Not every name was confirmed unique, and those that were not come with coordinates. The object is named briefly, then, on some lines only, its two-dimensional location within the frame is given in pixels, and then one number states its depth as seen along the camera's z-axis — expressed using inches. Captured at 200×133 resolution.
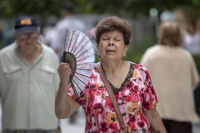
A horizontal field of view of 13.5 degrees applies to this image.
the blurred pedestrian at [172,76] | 461.5
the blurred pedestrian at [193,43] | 785.4
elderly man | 372.2
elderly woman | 255.7
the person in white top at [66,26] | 674.9
